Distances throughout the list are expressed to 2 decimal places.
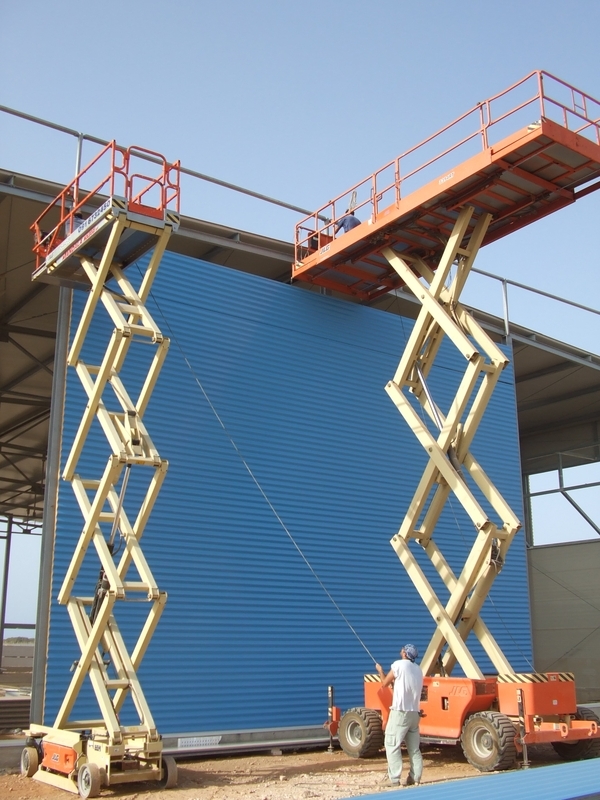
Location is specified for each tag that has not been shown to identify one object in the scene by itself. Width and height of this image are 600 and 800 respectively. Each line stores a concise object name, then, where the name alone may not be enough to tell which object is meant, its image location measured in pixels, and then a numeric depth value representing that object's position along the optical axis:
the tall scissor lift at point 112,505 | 10.66
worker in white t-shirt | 11.03
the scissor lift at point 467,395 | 12.73
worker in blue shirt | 18.61
